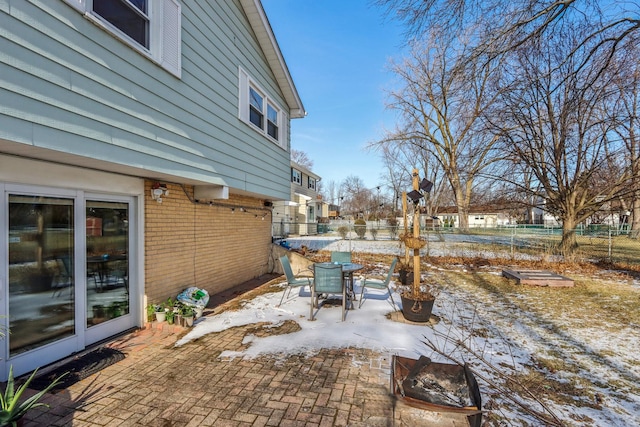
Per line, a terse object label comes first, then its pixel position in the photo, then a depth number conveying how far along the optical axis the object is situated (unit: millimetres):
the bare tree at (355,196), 55725
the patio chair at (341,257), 7051
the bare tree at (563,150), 11164
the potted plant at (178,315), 4711
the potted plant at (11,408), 2092
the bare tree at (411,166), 31875
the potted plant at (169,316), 4637
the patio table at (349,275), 5582
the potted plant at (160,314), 4645
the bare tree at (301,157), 54162
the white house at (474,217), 50038
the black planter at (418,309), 4930
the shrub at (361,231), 20516
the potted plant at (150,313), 4637
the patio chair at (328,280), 5164
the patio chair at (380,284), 5767
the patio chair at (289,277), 5918
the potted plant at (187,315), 4730
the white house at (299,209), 23125
